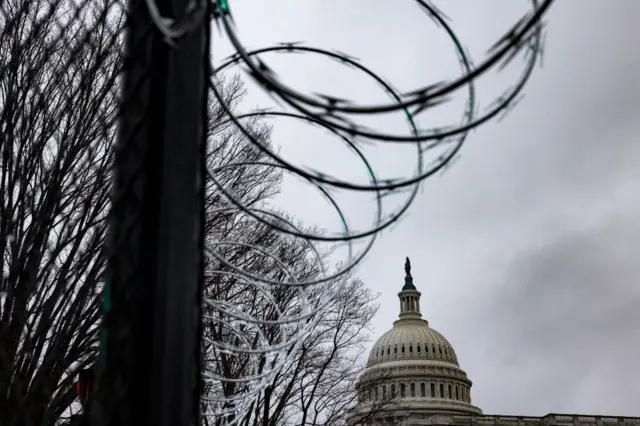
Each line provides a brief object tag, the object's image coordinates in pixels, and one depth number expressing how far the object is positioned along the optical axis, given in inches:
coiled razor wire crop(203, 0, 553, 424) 91.0
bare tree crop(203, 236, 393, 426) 914.7
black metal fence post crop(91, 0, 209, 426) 83.0
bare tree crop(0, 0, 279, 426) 438.3
